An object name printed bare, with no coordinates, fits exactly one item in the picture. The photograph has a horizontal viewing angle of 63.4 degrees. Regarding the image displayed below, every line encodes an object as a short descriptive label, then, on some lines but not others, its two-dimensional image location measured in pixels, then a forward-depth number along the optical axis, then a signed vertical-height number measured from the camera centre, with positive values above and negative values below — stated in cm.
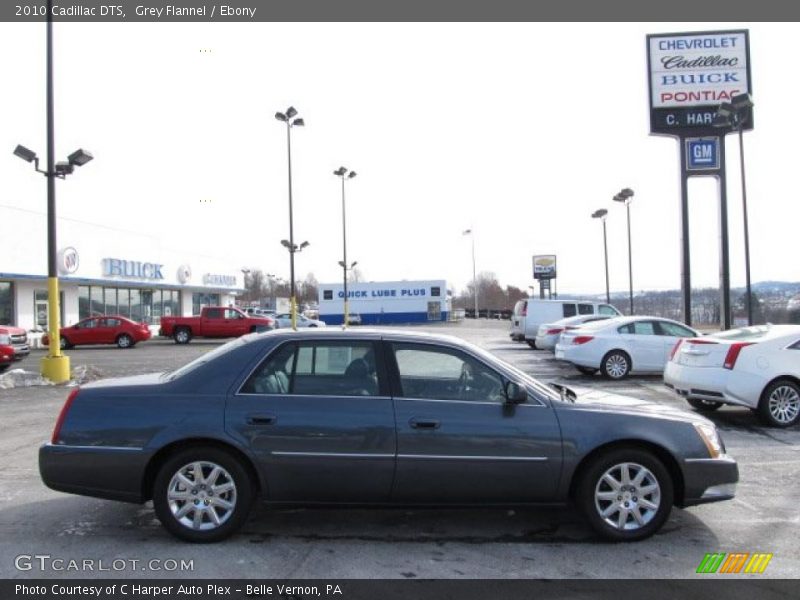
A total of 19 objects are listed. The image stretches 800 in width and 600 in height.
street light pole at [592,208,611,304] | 3738 +529
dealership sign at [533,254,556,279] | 5691 +348
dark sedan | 468 -100
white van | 2442 -23
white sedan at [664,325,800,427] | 896 -101
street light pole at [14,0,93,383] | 1416 +182
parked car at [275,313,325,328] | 3600 -55
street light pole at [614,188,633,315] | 3205 +537
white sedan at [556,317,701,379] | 1447 -94
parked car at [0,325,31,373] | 1645 -71
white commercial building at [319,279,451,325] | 6512 +82
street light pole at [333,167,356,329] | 4072 +859
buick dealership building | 2881 +216
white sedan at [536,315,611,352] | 1988 -75
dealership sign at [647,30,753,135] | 2188 +776
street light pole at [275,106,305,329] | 2816 +829
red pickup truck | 3152 -54
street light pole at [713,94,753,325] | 1688 +515
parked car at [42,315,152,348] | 2852 -72
